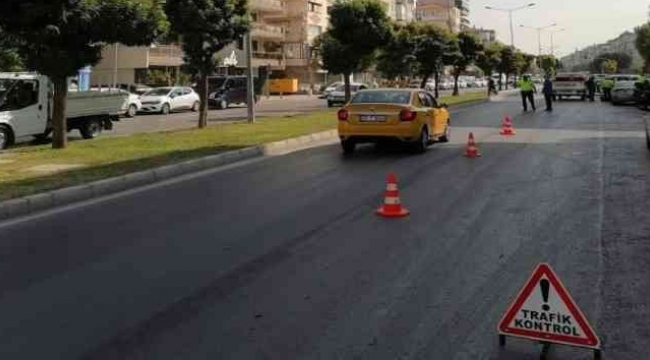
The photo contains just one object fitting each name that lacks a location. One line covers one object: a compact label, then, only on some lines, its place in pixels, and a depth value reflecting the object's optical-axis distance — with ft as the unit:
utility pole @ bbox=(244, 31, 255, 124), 80.18
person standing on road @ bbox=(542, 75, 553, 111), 102.01
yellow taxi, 48.42
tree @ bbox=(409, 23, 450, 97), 145.38
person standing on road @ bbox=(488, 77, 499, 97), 172.29
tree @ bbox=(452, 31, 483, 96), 176.54
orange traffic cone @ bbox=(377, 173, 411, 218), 27.33
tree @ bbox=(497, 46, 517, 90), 248.52
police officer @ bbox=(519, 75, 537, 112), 100.86
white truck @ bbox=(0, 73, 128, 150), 58.85
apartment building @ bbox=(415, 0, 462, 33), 546.67
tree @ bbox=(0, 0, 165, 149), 46.70
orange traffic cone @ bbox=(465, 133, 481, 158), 46.99
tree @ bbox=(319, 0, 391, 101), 102.12
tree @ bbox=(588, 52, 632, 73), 462.19
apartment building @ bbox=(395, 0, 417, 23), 420.77
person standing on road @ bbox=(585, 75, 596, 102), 145.69
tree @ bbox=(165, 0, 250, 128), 67.92
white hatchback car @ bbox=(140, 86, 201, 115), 116.78
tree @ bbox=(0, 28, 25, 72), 106.77
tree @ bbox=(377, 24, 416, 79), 138.92
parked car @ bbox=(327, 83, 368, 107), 137.49
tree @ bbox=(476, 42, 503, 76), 201.00
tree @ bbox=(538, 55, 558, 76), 446.60
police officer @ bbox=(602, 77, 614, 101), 136.22
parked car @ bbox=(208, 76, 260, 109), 133.08
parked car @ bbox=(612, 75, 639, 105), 119.75
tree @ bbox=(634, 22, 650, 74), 255.50
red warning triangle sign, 12.82
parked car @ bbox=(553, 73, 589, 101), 144.97
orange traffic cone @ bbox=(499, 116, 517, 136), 62.83
